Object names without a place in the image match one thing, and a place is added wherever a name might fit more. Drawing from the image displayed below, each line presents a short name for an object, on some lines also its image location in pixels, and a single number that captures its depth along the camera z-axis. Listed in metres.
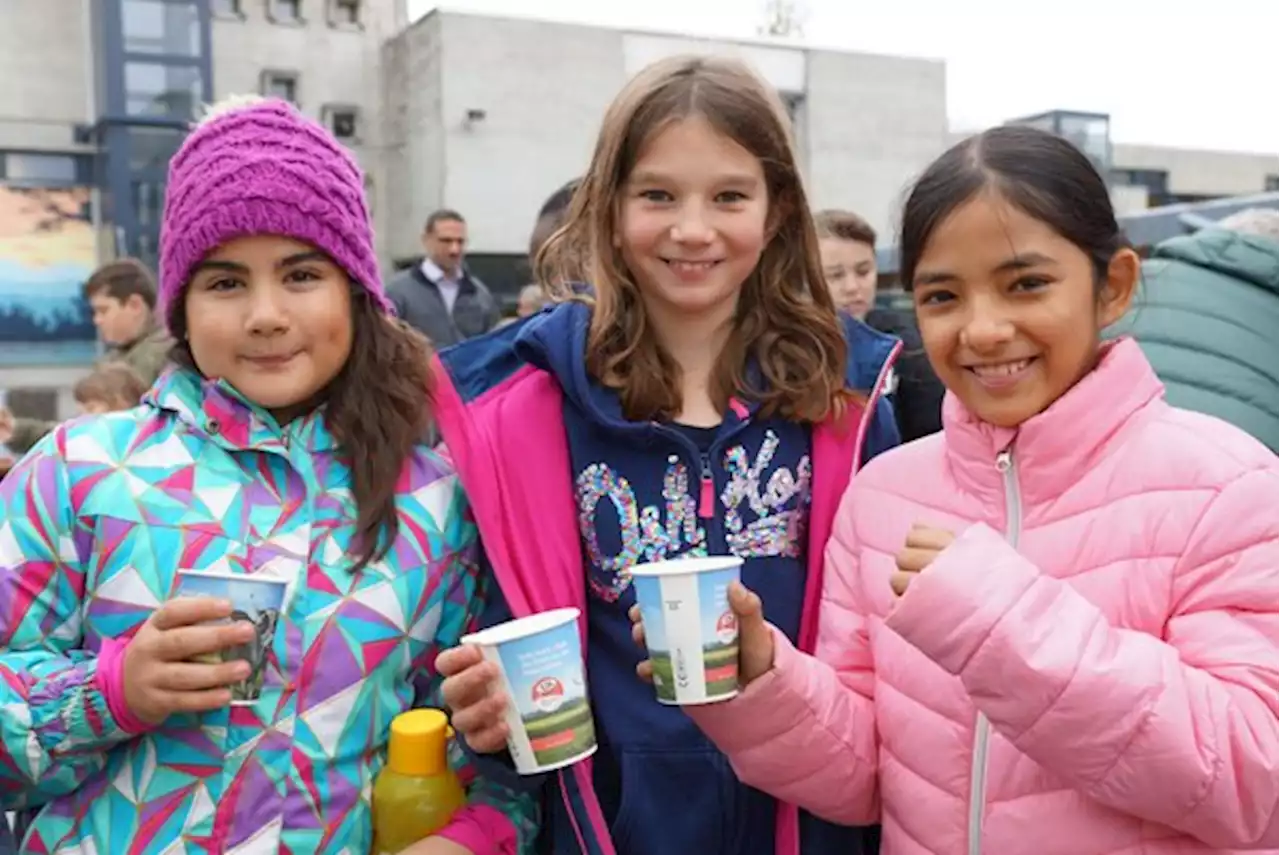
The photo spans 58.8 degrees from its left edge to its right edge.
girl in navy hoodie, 2.05
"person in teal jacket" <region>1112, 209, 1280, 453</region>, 2.54
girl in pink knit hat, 1.78
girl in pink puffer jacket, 1.46
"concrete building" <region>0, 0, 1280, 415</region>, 17.88
